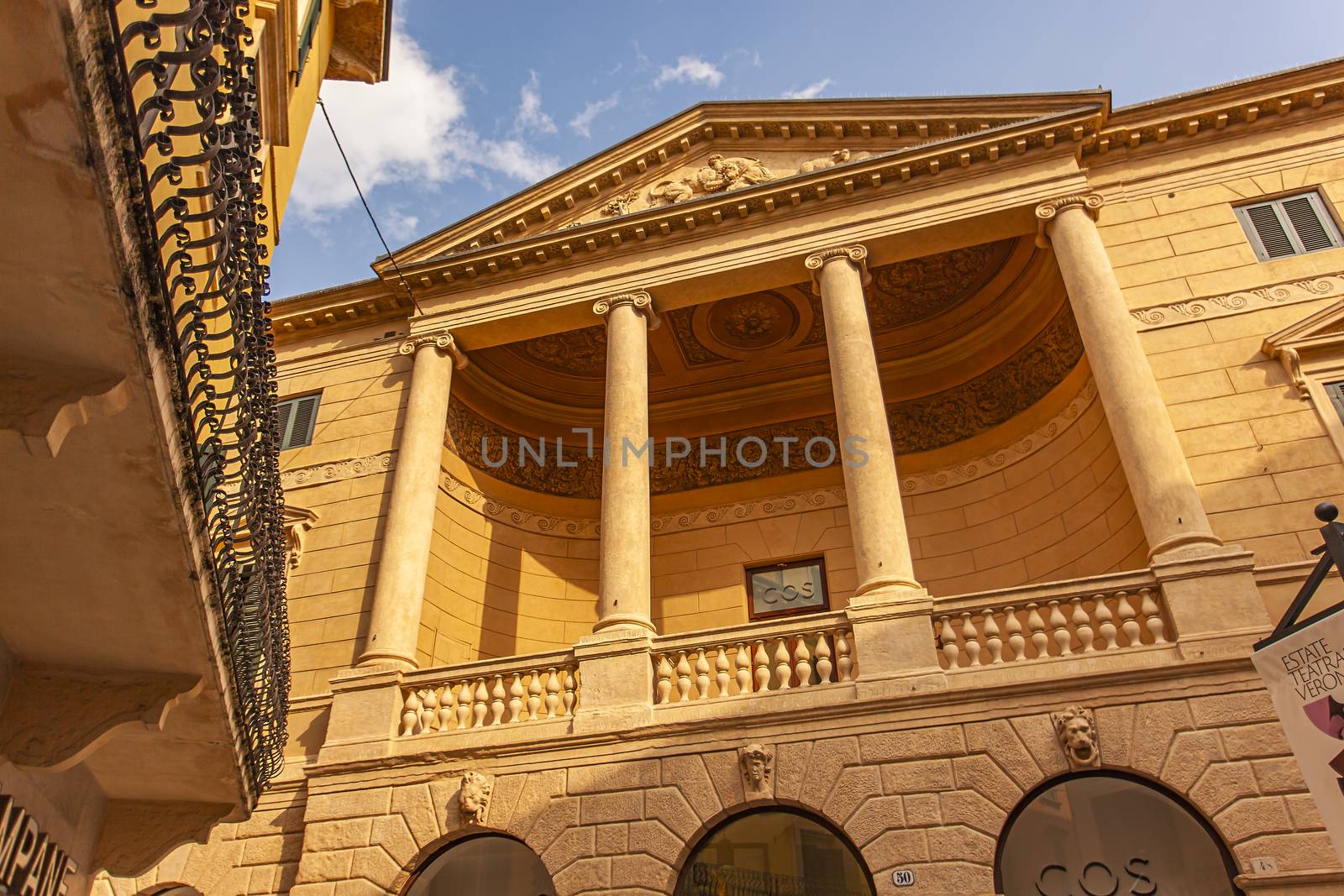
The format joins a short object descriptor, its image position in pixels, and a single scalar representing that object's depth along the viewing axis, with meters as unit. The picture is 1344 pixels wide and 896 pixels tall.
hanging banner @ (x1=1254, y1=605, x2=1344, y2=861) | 6.27
